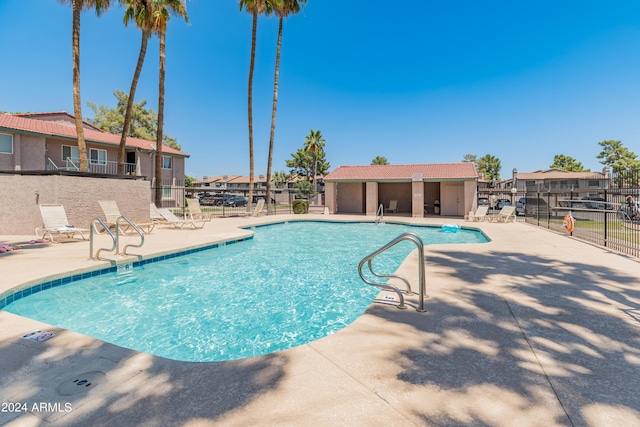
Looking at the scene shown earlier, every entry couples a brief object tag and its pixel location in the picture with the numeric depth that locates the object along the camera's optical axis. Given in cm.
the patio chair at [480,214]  1791
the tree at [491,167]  6138
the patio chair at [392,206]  2473
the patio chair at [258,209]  2145
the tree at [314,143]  4797
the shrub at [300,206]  2316
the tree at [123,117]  3809
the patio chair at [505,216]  1694
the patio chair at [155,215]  1363
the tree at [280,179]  5455
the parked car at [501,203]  3072
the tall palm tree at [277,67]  2205
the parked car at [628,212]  757
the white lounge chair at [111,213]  1072
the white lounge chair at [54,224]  920
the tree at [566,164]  5503
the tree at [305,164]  5056
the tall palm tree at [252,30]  1989
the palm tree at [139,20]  1616
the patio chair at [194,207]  1518
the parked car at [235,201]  3881
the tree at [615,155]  4847
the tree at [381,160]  7256
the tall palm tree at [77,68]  1336
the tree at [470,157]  7159
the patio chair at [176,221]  1345
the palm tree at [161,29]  1631
